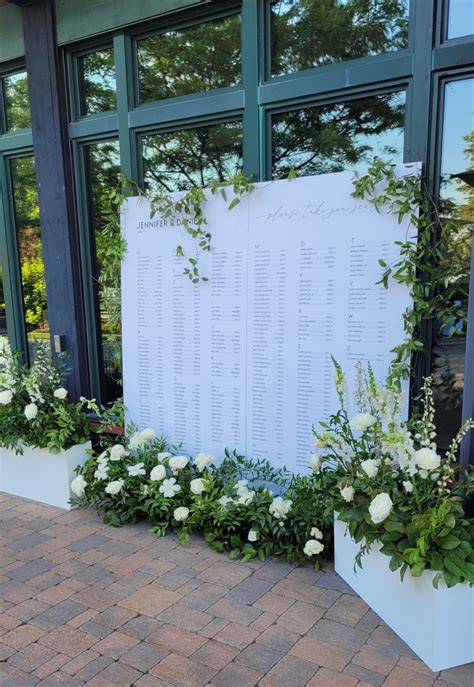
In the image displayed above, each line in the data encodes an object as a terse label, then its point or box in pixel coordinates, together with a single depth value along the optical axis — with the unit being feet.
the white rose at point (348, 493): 7.78
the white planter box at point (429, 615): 6.61
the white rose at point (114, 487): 10.78
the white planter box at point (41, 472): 11.88
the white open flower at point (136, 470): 10.84
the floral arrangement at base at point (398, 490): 6.72
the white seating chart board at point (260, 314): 9.41
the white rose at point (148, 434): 11.39
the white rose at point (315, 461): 9.04
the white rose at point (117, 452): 11.31
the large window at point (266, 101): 8.84
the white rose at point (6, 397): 12.26
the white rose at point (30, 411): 11.82
